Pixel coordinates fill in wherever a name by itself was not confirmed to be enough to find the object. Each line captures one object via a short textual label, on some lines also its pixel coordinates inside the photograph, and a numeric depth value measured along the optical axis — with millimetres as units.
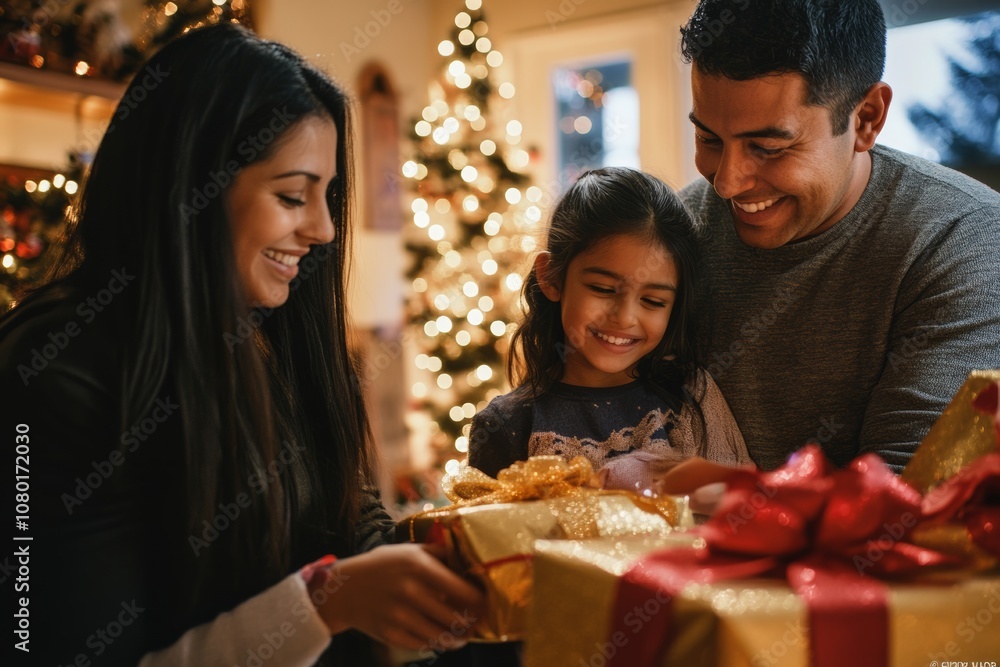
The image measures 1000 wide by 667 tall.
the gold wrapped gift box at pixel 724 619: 680
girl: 1567
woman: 984
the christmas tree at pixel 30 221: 3223
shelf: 3547
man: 1374
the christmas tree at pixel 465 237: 4727
